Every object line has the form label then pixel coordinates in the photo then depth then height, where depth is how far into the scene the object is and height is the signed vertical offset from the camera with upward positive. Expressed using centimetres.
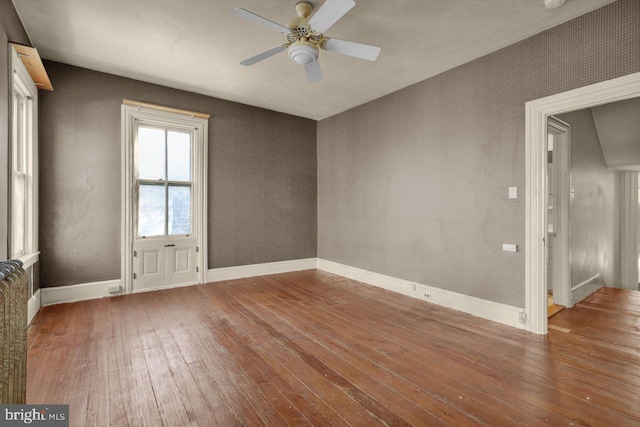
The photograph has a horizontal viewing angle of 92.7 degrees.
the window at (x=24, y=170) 312 +47
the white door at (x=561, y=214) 380 -2
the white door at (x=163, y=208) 441 +7
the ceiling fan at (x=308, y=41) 230 +145
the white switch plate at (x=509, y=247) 322 -37
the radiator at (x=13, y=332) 124 -54
